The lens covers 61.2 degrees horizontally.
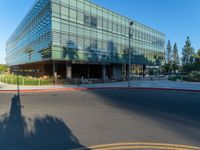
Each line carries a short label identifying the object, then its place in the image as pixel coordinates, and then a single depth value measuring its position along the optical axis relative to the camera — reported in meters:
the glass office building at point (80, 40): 29.58
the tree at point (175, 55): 106.25
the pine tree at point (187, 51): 89.12
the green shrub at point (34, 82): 25.59
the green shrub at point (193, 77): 33.84
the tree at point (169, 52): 107.75
